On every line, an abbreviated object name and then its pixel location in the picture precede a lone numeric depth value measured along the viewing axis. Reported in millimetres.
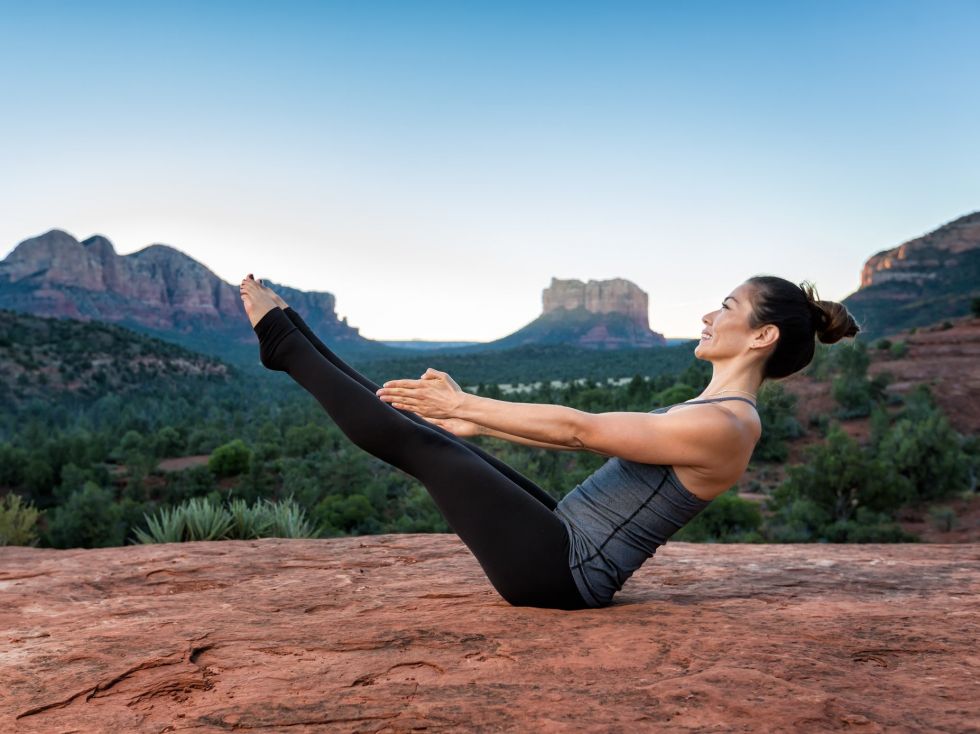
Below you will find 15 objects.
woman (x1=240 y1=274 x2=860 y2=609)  2355
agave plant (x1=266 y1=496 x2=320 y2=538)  7359
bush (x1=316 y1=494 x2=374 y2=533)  14195
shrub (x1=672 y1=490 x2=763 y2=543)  12844
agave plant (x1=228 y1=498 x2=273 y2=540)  7289
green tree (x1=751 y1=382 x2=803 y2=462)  21078
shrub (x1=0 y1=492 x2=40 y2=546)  9703
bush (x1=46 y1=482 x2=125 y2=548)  14352
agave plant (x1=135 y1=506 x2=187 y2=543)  7047
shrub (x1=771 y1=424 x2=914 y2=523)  13633
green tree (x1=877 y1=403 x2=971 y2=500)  15492
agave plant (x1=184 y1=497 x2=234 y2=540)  7059
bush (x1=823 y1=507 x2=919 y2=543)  11523
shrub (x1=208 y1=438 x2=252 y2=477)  20641
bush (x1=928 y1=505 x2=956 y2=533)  12711
